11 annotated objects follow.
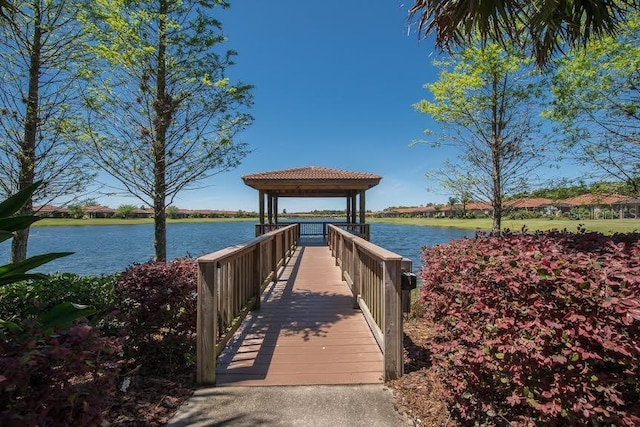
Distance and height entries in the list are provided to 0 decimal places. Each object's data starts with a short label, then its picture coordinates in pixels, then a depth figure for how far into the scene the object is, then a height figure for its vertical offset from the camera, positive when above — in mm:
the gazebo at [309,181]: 11359 +1266
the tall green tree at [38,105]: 5098 +1904
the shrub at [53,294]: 3299 -797
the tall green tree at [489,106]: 7590 +2732
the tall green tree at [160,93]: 4879 +2087
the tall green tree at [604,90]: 5383 +2259
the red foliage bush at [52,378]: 1175 -643
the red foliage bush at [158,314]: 2885 -872
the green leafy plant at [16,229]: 1696 -46
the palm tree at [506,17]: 3113 +2037
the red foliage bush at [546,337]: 1573 -685
